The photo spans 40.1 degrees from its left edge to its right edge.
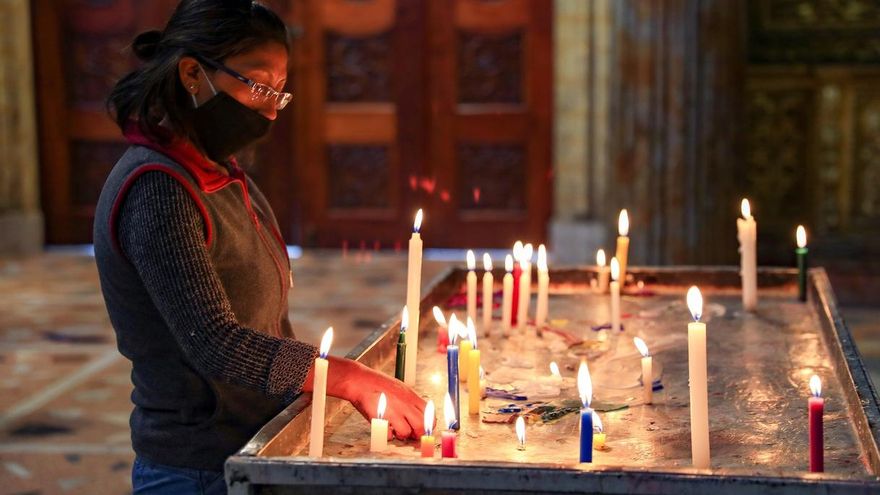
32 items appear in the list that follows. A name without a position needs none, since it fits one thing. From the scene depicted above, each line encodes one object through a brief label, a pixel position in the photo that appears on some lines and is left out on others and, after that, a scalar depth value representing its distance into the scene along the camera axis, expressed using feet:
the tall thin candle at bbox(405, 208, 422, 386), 6.56
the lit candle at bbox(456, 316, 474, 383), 6.58
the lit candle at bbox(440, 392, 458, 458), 4.79
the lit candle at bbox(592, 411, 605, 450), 5.28
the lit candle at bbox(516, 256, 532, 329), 8.00
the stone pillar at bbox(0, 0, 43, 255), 26.68
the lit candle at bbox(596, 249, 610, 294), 9.63
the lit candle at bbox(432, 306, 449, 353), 7.33
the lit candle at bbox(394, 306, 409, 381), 6.19
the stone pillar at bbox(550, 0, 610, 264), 24.21
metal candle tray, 4.27
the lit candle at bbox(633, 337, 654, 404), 6.07
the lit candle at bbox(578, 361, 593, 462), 4.57
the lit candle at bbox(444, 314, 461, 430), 5.48
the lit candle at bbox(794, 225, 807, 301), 8.86
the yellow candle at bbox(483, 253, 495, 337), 8.04
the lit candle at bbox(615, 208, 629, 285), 9.17
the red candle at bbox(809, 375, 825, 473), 4.49
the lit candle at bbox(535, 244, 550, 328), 8.14
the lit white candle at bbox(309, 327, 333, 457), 4.88
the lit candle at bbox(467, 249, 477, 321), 8.15
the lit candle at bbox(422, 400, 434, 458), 4.84
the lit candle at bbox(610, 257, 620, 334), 8.03
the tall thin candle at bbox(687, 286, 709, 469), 4.74
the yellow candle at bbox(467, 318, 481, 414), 5.88
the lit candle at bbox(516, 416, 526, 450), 5.25
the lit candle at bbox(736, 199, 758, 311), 8.62
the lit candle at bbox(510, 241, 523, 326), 8.54
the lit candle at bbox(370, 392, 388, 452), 5.08
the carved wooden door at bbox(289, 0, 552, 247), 25.82
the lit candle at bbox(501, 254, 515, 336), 8.14
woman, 5.85
